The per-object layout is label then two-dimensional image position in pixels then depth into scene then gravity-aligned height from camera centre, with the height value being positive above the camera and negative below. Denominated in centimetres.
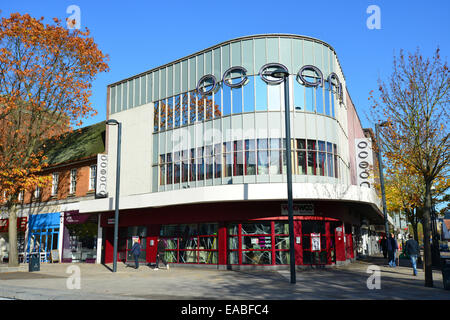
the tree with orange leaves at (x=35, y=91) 2384 +822
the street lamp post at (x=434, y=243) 2145 -113
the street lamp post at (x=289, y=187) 1466 +133
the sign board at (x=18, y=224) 3459 +32
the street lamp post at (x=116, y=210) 2044 +80
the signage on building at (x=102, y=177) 2822 +342
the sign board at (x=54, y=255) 2984 -197
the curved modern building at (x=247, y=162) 2181 +352
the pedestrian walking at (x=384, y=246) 3109 -174
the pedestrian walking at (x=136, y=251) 2306 -136
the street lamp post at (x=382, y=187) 2299 +207
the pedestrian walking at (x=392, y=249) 2258 -140
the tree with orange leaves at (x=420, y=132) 1430 +325
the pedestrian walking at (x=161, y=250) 2295 -131
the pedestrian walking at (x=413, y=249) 1700 -108
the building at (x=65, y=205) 3011 +176
